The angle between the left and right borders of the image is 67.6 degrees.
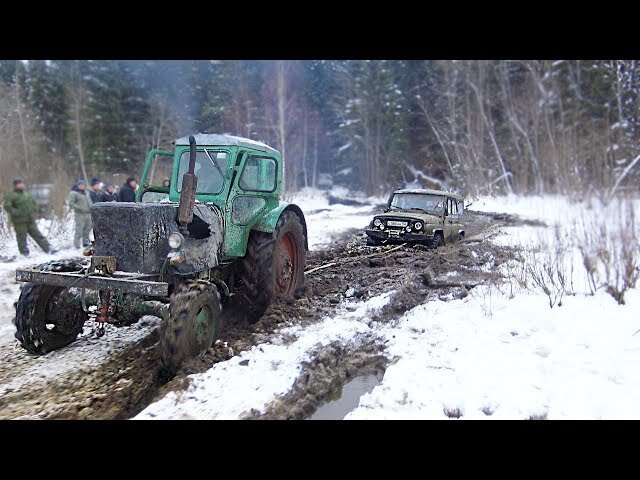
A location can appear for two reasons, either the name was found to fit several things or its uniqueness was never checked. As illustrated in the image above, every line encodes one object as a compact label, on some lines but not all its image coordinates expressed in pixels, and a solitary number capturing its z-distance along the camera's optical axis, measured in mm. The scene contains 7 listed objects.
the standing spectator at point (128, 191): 9272
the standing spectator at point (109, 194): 10555
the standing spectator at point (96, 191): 10869
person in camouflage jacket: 9805
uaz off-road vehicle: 10305
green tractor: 4441
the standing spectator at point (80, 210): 10578
